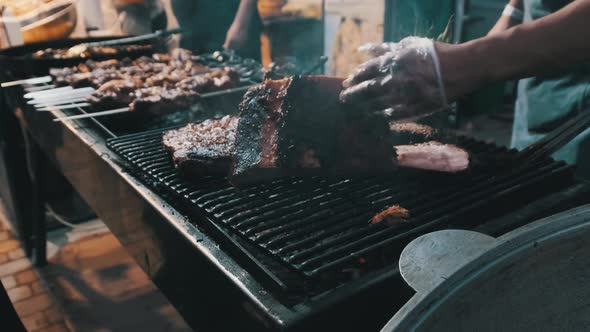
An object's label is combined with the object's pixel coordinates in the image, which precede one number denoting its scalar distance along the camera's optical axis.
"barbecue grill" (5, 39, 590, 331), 1.46
